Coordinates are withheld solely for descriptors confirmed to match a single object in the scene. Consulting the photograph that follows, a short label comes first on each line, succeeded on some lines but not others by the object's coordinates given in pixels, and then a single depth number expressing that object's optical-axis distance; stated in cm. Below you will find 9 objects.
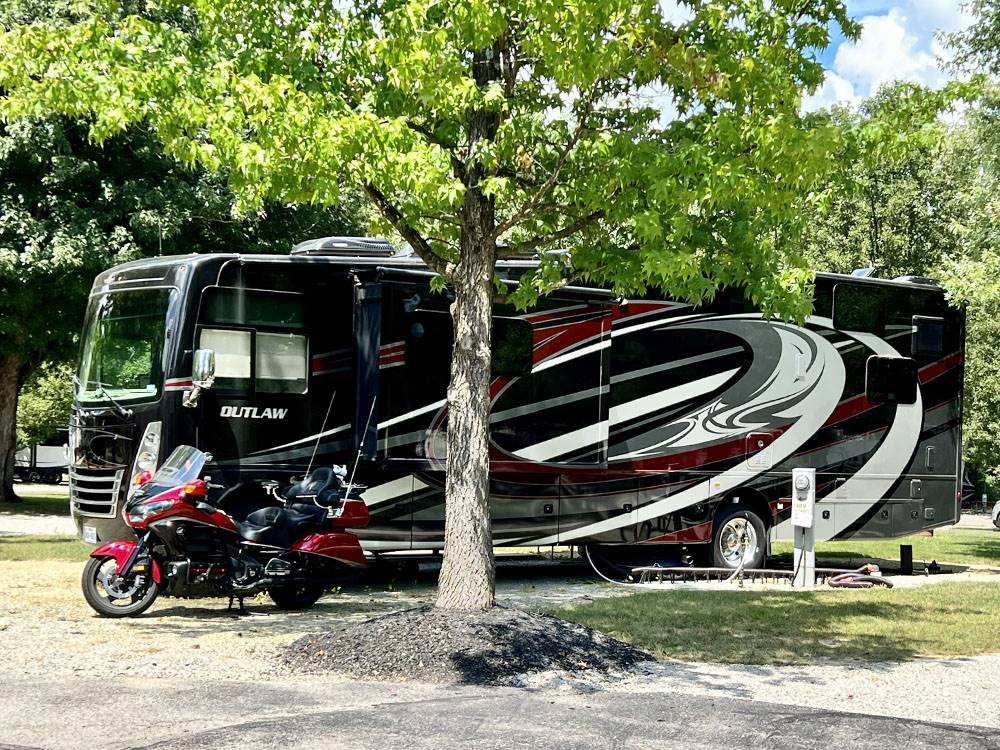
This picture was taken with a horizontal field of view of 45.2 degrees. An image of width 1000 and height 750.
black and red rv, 1207
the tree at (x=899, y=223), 3366
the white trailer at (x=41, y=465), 4878
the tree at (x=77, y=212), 2170
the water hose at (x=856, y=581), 1389
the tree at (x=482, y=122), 835
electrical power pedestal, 1398
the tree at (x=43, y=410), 4616
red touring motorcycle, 1056
